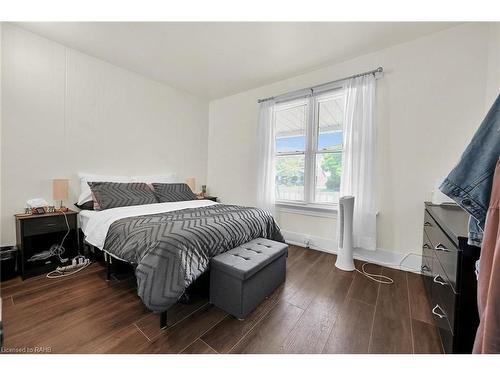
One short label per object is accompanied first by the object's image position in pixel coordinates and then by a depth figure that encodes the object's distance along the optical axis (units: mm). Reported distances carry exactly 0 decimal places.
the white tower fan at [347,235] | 2268
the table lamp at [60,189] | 2287
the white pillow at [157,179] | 3084
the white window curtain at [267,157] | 3313
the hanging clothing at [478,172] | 658
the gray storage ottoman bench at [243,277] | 1433
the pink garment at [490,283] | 581
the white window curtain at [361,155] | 2420
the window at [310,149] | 2852
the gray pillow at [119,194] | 2344
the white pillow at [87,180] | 2477
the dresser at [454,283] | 957
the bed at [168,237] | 1293
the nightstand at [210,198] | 3946
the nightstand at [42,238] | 1976
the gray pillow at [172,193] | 2890
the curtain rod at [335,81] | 2407
